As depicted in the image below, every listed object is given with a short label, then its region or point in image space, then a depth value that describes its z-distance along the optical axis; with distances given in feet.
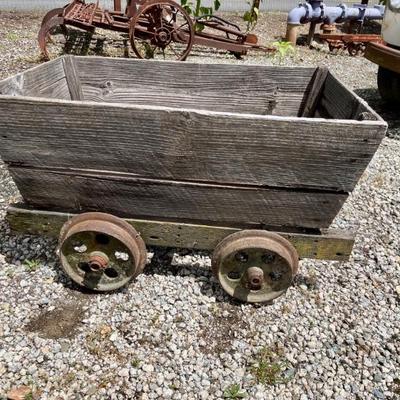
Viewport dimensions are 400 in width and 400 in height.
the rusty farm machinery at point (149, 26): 21.30
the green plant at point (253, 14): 30.12
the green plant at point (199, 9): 27.61
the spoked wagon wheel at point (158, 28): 21.24
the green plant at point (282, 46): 20.01
